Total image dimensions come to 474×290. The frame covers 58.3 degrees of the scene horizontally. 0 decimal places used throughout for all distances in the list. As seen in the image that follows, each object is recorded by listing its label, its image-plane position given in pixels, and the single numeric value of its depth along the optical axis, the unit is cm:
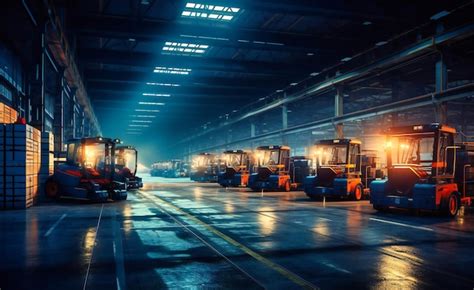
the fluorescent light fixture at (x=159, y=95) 4061
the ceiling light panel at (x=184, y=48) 2454
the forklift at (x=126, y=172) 2694
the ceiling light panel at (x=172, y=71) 3069
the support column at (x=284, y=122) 3274
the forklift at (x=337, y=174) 1884
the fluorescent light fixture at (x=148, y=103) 4499
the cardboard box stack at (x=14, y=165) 1420
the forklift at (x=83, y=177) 1720
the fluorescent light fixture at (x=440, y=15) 1761
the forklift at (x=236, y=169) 3013
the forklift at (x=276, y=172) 2506
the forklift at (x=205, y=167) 4012
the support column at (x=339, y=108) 2544
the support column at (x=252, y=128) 4120
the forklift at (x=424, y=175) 1277
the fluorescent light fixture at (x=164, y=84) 3487
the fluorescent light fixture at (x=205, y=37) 2116
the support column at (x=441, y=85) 1786
